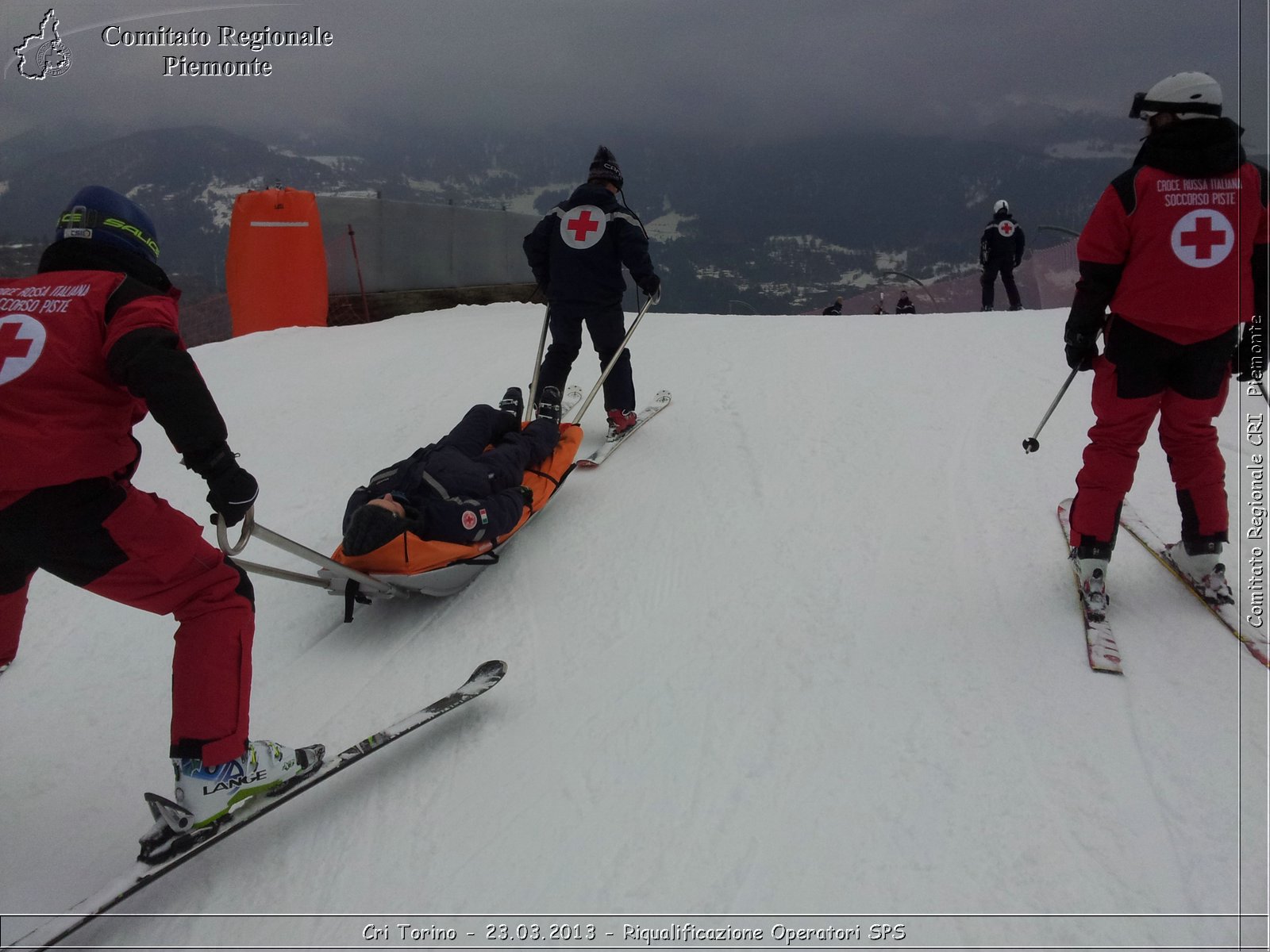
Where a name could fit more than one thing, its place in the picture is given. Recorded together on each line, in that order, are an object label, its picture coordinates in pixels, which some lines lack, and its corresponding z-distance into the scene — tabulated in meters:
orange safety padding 9.33
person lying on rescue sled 3.14
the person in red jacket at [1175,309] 2.54
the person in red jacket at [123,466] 1.90
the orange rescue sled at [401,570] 3.18
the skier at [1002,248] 11.20
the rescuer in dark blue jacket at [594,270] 4.98
